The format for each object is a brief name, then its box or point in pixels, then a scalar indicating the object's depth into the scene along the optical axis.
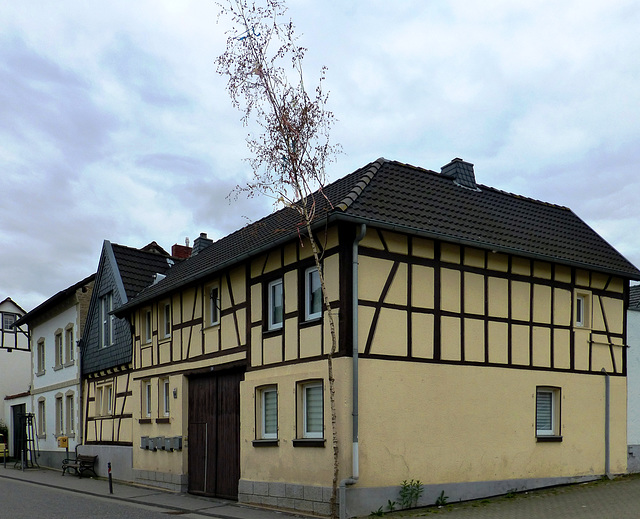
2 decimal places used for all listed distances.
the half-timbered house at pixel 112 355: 23.78
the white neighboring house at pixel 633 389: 17.75
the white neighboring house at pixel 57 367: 28.31
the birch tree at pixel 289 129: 13.17
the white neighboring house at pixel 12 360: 40.22
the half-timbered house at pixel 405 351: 13.75
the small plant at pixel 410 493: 13.62
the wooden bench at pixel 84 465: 24.88
